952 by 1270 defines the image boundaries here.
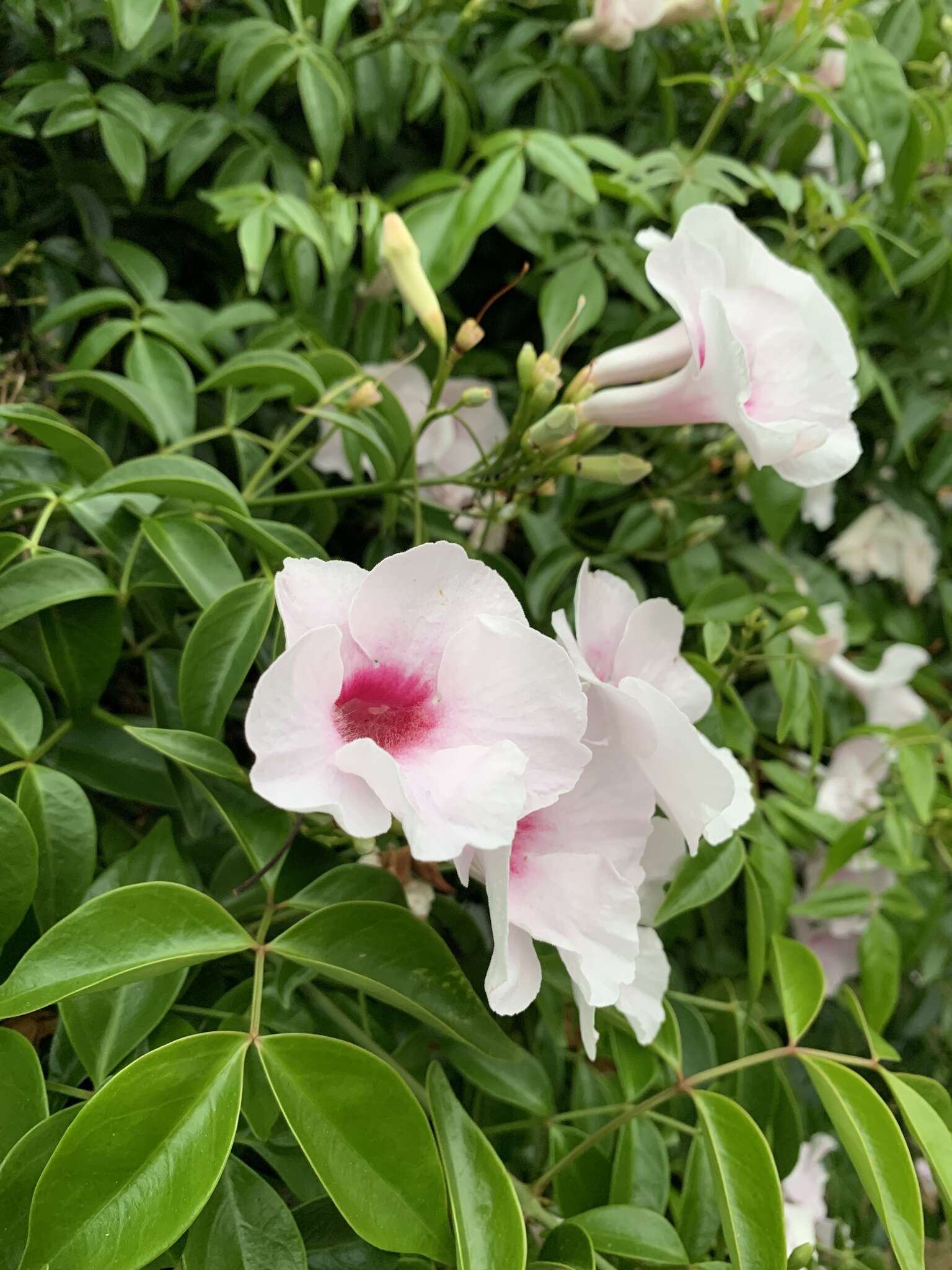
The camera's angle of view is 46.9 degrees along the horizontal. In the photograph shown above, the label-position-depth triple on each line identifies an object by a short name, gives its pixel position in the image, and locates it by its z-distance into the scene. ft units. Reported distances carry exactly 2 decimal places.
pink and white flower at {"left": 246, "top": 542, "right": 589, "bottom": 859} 0.46
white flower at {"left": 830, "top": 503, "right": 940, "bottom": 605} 1.22
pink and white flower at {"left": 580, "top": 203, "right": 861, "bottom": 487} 0.63
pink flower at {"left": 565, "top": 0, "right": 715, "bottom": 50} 0.93
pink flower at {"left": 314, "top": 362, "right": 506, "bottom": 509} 0.86
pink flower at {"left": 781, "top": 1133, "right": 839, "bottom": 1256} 1.07
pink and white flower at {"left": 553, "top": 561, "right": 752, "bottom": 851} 0.53
